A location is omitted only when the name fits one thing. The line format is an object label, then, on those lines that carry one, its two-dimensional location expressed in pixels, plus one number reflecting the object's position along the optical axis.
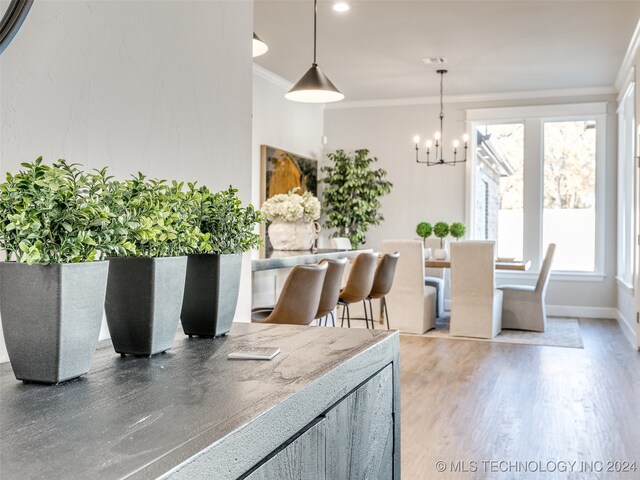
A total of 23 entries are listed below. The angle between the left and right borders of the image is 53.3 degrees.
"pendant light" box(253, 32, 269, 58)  3.93
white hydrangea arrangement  3.97
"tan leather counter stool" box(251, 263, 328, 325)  3.13
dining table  6.66
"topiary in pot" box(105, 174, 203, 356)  1.11
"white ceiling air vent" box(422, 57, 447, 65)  6.53
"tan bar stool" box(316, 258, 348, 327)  3.66
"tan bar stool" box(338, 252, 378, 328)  4.46
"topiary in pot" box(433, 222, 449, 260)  7.00
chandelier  8.33
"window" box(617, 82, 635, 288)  6.79
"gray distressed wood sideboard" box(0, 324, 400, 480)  0.66
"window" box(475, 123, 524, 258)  8.37
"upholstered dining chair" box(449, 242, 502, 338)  6.32
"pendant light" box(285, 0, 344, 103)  4.40
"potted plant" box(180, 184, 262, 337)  1.33
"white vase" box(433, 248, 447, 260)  7.01
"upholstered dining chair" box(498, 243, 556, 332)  6.78
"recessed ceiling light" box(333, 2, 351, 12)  4.93
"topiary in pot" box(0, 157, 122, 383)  0.91
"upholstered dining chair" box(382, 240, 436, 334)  6.50
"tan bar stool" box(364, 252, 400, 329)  4.93
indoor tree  8.30
